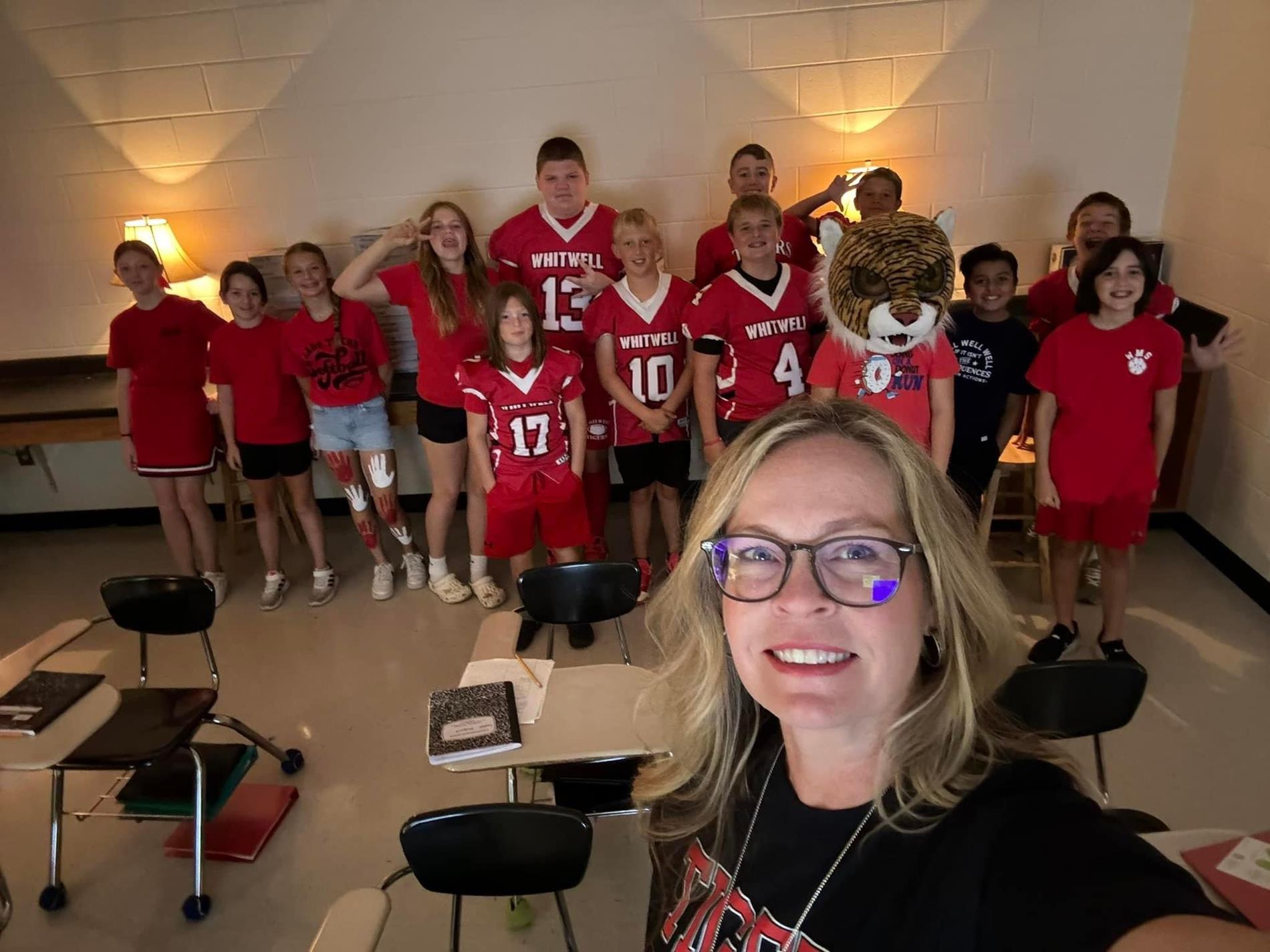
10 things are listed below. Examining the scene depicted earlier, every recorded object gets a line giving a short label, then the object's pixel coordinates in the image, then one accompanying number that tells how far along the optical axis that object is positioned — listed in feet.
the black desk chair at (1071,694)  5.53
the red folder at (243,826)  7.50
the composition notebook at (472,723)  5.60
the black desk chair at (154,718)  6.68
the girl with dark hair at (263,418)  10.79
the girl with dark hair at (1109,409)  8.09
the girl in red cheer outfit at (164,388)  11.05
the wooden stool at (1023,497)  10.21
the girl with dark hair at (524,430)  9.37
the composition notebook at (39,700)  6.03
